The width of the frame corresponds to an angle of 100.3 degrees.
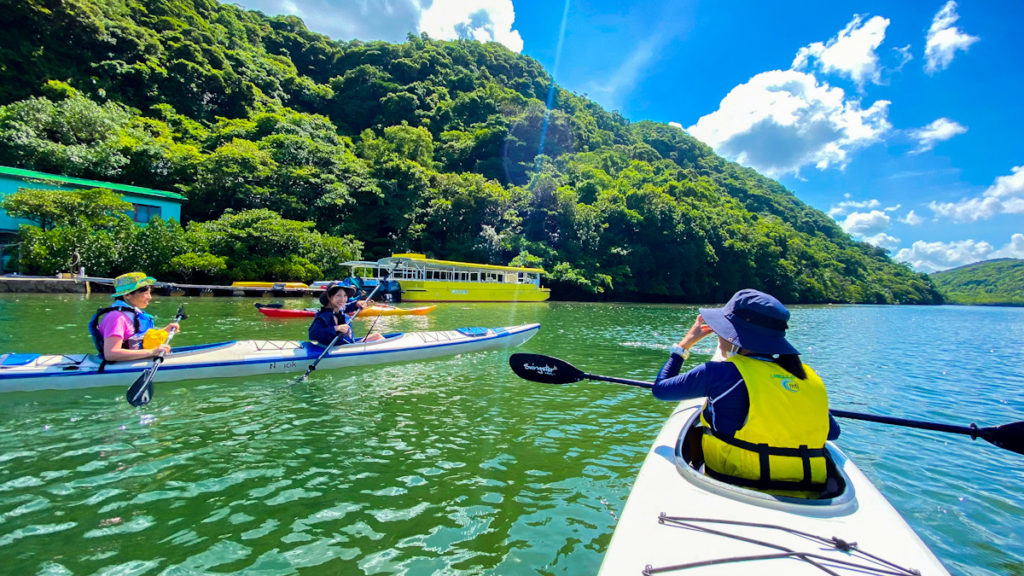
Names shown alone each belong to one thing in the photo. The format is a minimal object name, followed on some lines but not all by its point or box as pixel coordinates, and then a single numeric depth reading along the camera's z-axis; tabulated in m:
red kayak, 14.82
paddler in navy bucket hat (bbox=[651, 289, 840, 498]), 2.32
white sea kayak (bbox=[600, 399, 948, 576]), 1.84
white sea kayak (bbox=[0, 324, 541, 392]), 5.63
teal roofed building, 23.55
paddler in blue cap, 7.75
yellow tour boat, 27.81
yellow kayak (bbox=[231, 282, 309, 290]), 23.97
